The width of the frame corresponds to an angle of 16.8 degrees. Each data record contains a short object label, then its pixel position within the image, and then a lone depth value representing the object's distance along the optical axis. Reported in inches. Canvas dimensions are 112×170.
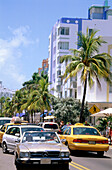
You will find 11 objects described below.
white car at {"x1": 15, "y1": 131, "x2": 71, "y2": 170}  449.1
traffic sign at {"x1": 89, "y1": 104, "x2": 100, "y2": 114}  1240.7
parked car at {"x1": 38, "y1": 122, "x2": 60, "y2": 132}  1151.6
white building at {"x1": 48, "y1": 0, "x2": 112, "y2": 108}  3011.8
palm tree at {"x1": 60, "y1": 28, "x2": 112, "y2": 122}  1386.6
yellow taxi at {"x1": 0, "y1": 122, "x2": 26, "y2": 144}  860.3
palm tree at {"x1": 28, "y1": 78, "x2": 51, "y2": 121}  2284.7
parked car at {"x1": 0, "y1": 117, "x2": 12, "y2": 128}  1385.3
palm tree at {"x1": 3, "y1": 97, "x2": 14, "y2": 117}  4798.2
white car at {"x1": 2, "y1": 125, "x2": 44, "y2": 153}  713.6
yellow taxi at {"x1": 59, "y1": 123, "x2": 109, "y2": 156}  709.3
